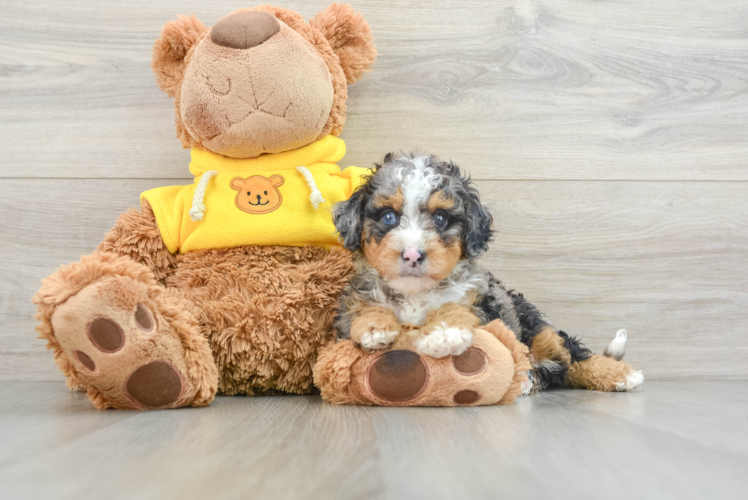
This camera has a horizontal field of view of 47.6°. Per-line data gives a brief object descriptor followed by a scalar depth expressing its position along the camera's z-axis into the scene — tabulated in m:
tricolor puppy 0.71
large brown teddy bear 0.77
